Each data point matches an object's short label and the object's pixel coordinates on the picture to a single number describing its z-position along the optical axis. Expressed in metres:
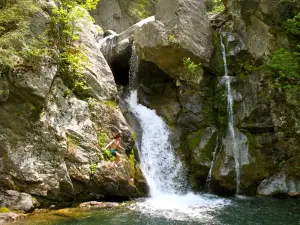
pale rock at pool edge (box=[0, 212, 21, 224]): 9.02
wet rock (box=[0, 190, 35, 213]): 9.88
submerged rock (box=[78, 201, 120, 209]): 11.21
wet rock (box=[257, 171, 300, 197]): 13.34
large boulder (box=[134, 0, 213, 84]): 15.94
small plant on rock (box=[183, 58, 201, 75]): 15.63
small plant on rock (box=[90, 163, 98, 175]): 11.77
